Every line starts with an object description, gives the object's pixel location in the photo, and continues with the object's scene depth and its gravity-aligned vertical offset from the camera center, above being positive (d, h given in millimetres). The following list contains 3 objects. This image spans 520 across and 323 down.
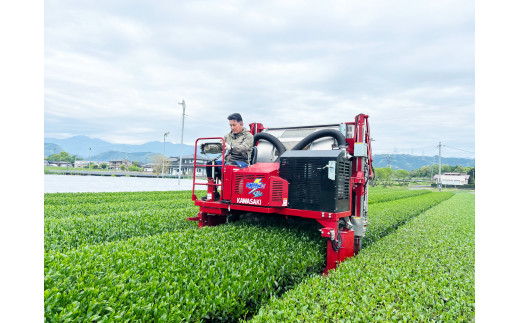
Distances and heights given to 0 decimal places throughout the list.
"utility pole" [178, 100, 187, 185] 31652 +5189
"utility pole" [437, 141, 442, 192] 55338 -4075
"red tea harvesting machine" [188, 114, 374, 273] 5820 -423
